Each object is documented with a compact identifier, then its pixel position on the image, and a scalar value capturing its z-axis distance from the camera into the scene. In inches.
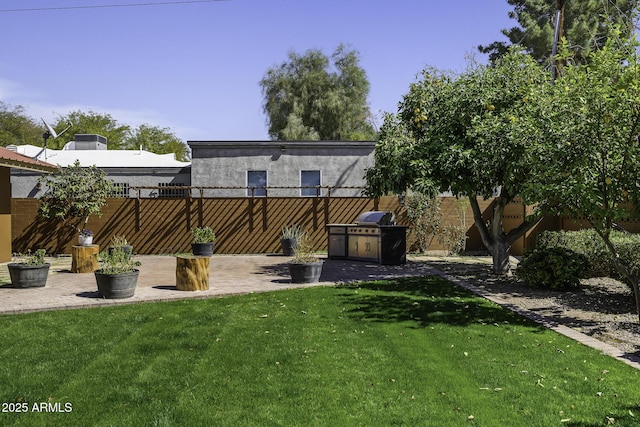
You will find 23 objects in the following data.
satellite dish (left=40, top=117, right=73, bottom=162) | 852.9
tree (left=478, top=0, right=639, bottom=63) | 997.2
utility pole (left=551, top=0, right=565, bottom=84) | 528.2
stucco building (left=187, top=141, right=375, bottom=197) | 719.1
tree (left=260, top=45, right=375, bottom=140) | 1293.1
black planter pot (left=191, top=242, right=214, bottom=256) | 581.0
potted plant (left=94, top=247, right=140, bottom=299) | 317.7
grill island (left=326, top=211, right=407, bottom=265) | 514.3
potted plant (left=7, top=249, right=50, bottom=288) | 354.0
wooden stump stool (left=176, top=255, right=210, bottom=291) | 349.1
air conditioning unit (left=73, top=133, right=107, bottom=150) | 1048.8
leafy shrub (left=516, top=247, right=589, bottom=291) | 348.5
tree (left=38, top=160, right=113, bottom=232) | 601.0
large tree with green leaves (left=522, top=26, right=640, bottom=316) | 230.2
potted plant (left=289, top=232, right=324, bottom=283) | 383.7
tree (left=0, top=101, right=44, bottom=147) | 1789.2
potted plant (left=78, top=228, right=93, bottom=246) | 589.3
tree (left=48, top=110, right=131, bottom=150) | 1935.3
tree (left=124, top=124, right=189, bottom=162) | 2031.3
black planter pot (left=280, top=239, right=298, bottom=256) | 617.9
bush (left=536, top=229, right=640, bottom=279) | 345.1
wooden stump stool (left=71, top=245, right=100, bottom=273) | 454.0
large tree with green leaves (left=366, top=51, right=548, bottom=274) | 366.0
